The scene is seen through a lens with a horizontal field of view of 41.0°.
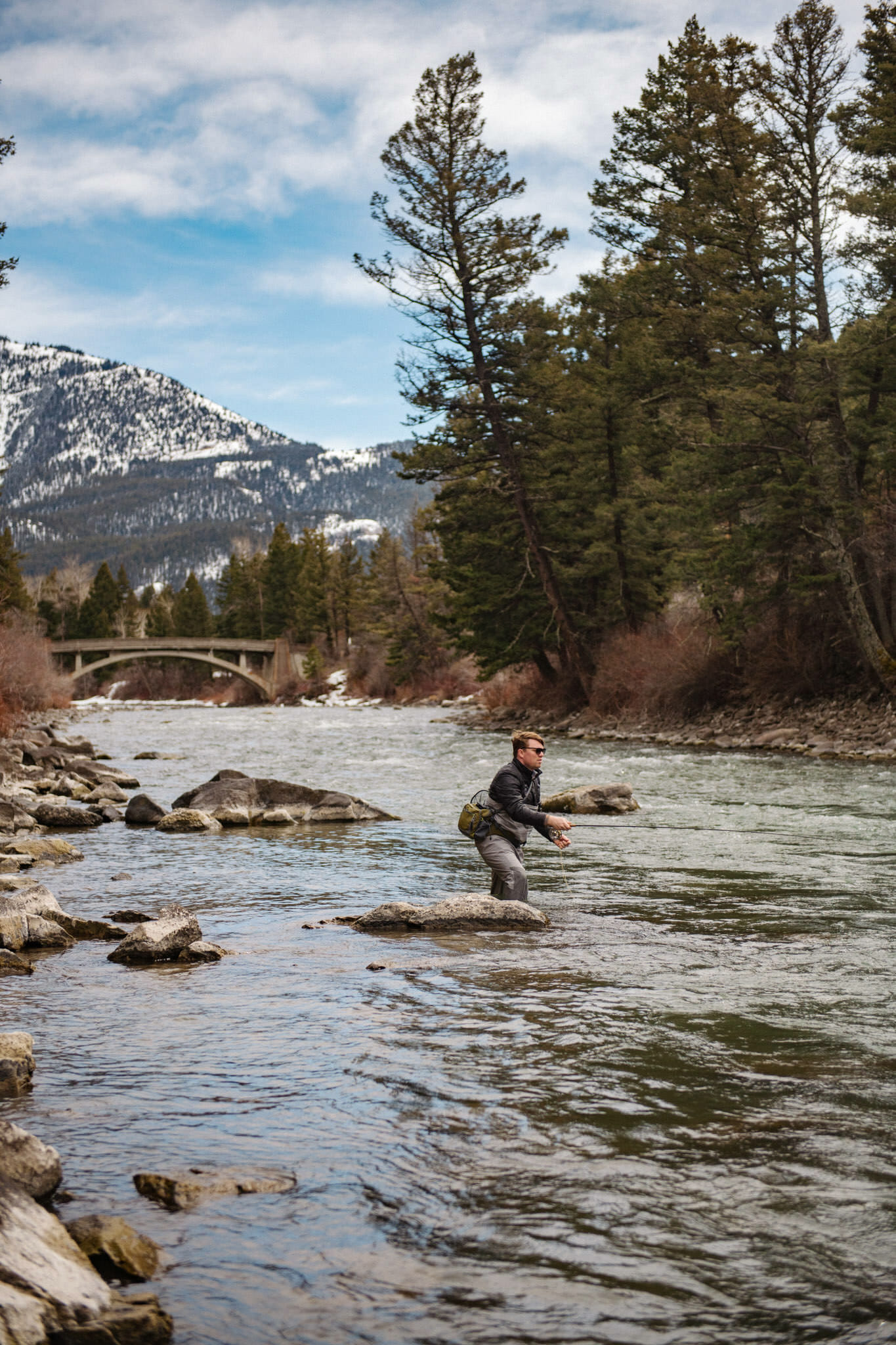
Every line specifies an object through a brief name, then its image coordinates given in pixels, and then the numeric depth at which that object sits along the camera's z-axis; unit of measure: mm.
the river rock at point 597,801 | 18125
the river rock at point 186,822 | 17656
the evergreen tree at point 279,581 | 121500
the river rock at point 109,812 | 19094
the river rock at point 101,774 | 24266
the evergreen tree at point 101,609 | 135750
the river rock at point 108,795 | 21609
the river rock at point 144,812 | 18297
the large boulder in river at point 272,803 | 18281
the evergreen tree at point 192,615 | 140875
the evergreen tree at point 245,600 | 124875
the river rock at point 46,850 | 14547
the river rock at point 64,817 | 18219
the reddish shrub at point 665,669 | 32094
